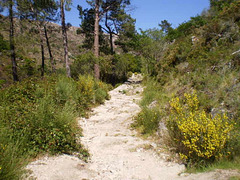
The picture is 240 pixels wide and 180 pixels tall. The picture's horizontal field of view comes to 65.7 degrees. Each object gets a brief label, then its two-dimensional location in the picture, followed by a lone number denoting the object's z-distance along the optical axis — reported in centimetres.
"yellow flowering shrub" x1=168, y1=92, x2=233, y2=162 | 305
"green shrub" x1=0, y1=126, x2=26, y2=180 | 241
